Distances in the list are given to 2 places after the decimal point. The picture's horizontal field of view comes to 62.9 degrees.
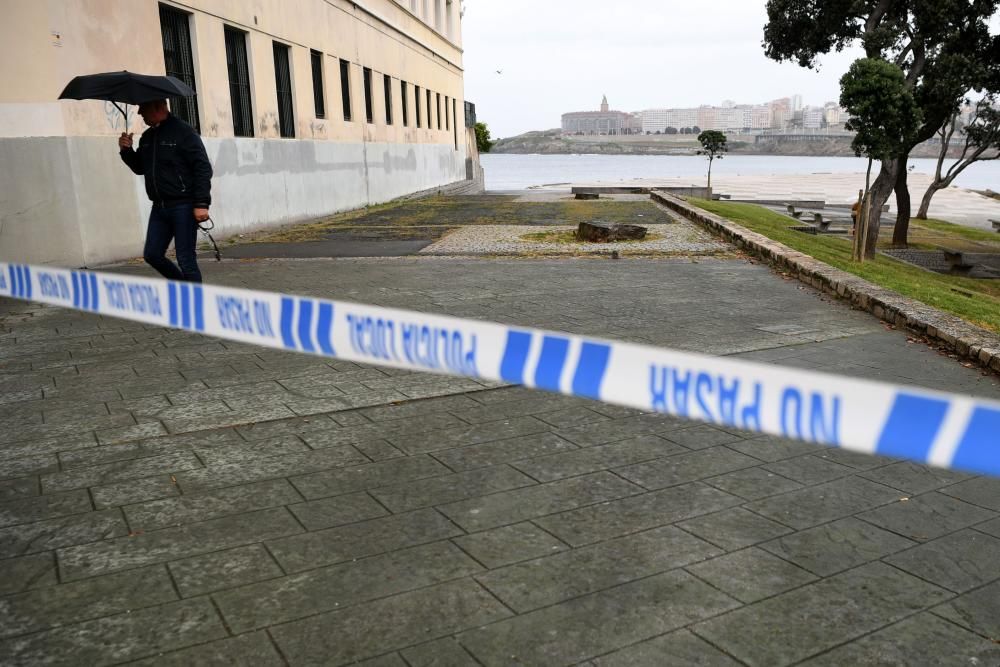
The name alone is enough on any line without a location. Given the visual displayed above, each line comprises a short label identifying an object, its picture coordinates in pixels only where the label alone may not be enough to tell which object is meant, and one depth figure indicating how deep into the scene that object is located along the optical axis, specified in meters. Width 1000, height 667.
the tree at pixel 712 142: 47.75
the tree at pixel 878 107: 16.83
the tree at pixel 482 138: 57.02
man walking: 6.55
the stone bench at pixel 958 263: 20.95
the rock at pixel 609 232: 13.35
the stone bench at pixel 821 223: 29.03
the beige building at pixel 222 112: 9.38
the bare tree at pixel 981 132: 32.06
